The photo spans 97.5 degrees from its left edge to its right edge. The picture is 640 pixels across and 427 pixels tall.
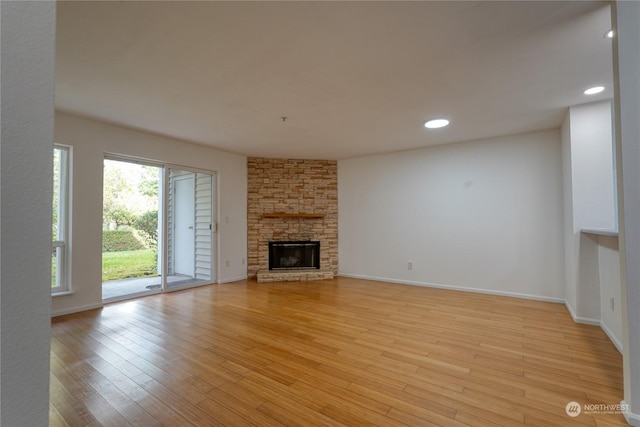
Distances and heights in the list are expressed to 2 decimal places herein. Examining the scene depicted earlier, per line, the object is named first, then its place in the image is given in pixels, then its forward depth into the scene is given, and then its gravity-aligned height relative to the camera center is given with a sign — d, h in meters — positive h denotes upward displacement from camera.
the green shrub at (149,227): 4.23 -0.10
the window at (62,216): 3.45 +0.06
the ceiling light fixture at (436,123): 3.59 +1.23
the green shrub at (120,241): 3.84 -0.29
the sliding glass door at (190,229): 4.66 -0.15
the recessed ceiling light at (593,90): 2.67 +1.22
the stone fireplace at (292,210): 5.66 +0.18
